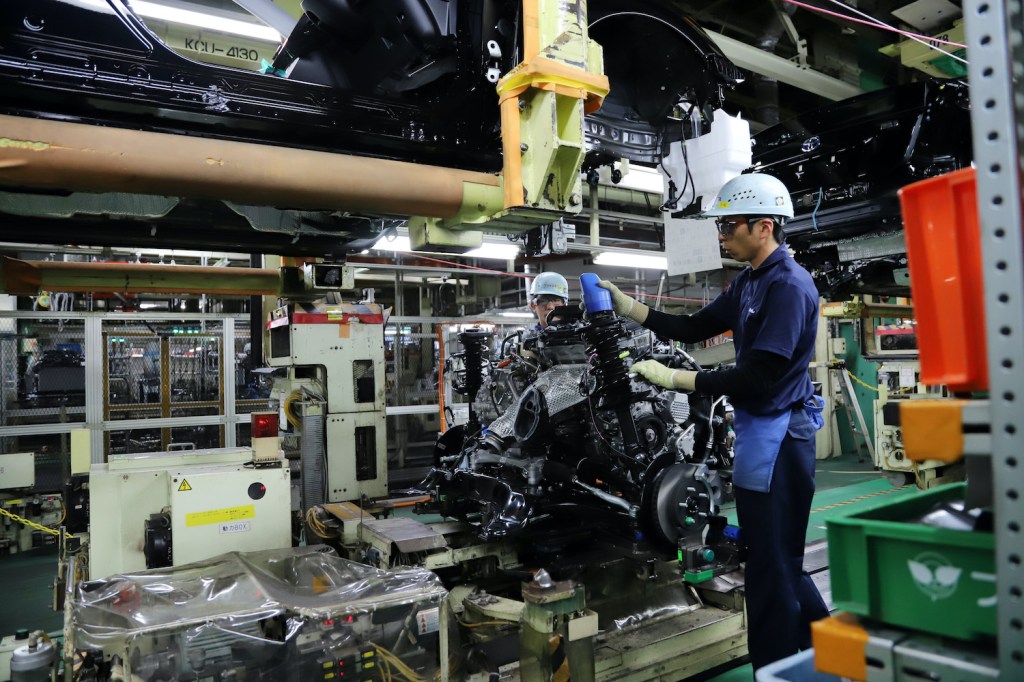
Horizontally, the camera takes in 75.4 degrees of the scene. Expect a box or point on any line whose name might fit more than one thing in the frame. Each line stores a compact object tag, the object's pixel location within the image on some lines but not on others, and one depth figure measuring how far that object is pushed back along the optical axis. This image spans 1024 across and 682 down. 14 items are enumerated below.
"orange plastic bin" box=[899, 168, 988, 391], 1.05
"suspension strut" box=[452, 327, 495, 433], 5.18
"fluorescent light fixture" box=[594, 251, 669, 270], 8.67
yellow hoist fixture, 2.47
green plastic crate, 1.01
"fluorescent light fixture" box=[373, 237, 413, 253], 7.64
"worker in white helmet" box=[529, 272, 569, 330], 5.32
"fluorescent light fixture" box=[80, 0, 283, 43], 3.53
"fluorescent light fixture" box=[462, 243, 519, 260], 8.00
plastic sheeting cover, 2.01
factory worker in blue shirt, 2.46
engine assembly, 3.28
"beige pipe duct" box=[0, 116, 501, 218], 1.99
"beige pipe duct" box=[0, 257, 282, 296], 4.16
